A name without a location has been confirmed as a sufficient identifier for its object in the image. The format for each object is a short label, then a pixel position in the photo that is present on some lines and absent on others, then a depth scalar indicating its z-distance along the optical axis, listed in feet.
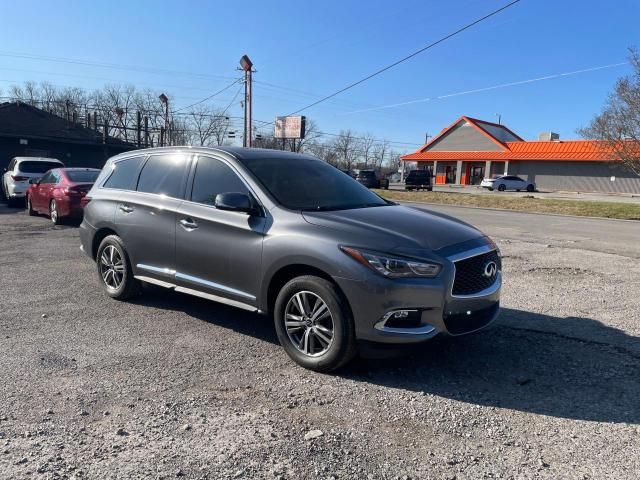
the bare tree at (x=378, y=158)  414.00
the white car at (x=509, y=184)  162.50
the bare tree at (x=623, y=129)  104.68
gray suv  12.55
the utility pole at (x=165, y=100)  141.98
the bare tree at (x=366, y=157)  393.37
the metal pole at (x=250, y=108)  112.57
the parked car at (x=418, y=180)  139.33
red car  40.86
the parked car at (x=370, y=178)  142.31
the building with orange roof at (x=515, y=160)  168.55
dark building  104.73
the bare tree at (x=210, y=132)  244.91
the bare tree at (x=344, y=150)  366.63
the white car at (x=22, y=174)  57.36
